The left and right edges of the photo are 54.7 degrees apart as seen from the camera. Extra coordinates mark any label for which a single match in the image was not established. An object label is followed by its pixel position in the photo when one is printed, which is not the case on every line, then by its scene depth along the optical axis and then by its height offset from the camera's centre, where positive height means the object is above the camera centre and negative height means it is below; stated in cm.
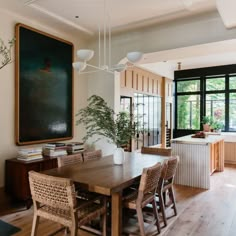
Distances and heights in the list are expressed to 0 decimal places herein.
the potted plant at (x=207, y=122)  674 -11
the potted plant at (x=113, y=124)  288 -7
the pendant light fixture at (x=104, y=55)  270 +76
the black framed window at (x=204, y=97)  730 +74
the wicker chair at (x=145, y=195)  229 -85
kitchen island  427 -81
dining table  211 -60
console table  331 -85
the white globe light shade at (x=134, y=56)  273 +75
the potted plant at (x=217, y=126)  694 -23
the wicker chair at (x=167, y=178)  279 -77
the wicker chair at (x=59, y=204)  200 -80
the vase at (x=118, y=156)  294 -48
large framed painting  371 +56
